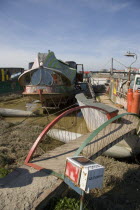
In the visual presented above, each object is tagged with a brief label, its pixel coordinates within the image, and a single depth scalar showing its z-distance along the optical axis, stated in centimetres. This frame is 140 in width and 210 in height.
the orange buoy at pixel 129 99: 799
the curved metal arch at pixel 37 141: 411
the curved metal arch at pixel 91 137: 329
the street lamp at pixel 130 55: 1079
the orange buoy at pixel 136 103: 764
